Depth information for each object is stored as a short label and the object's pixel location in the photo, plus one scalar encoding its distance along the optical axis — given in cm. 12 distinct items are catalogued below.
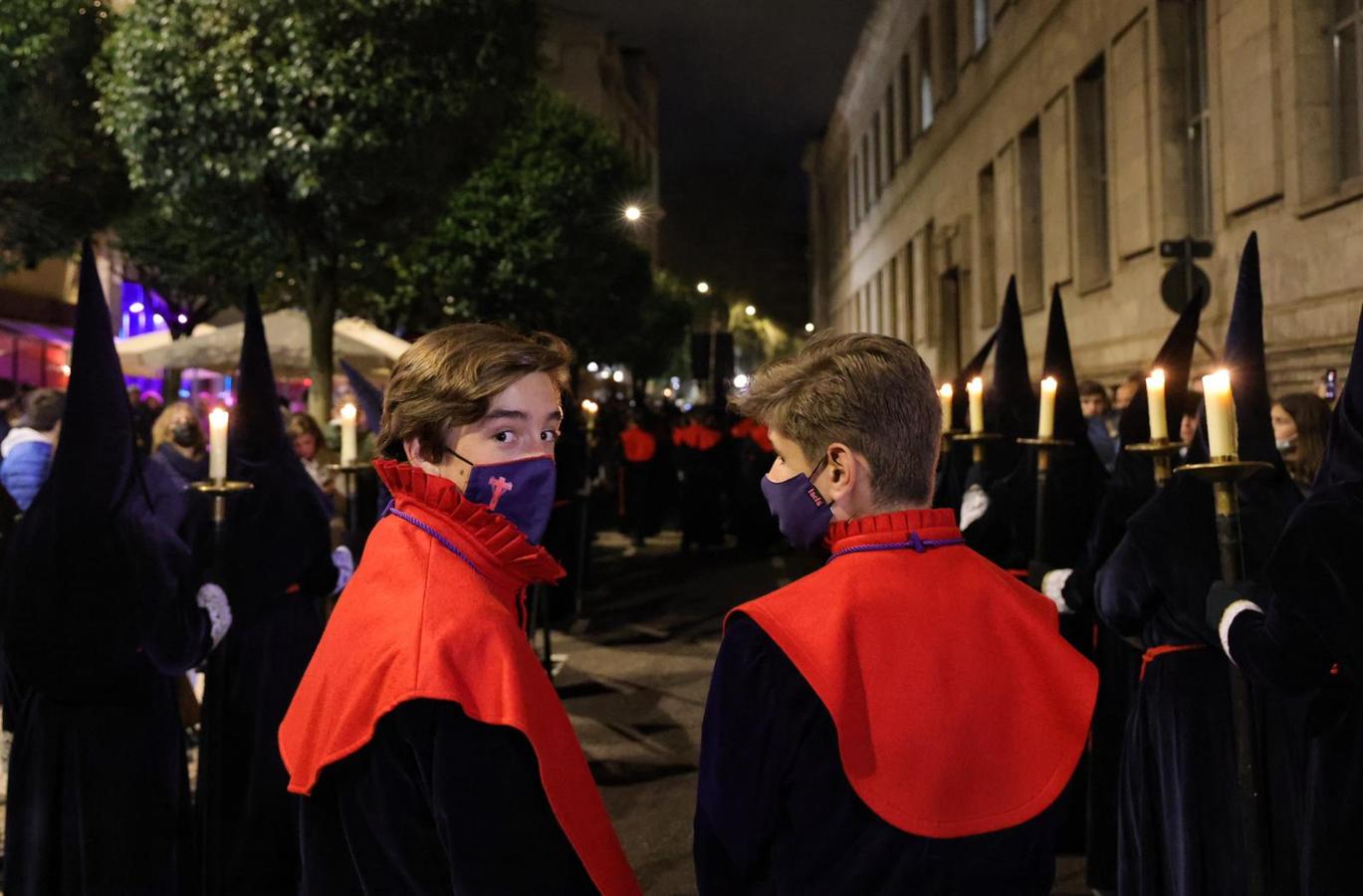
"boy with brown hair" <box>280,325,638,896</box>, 170
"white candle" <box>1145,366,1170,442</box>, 370
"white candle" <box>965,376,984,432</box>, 551
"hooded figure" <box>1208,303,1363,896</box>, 304
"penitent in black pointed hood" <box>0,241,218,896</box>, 391
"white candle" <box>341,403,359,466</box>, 489
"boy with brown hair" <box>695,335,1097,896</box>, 177
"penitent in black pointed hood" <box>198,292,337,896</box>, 469
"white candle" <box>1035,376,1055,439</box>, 467
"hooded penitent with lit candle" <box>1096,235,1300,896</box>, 388
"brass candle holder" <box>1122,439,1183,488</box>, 381
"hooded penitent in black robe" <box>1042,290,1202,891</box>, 498
